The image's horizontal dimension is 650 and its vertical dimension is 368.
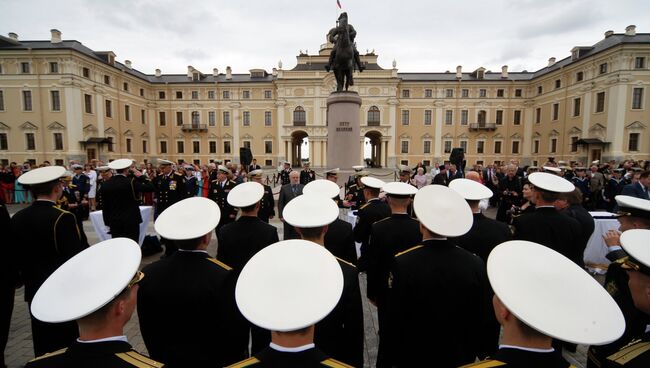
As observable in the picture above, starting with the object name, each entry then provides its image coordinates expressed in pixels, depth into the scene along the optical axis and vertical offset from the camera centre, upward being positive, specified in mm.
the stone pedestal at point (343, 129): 12023 +1065
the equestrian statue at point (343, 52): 11977 +4178
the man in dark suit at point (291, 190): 7473 -832
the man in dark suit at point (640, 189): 7195 -750
